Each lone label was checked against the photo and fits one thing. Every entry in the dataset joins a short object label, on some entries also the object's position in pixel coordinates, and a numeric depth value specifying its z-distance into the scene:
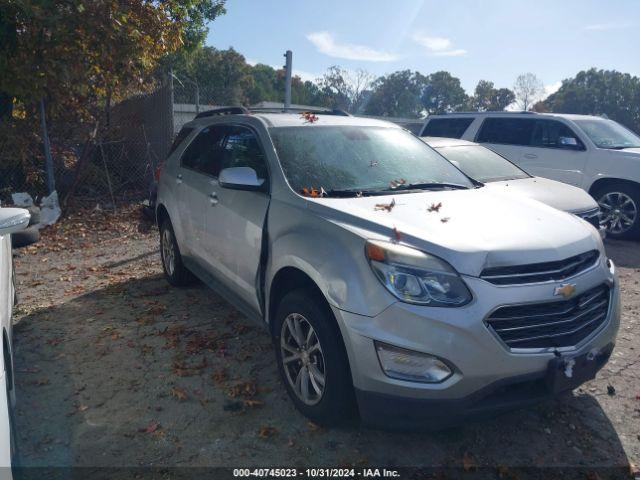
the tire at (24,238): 4.33
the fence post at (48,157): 8.71
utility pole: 10.73
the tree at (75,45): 7.94
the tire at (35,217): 5.32
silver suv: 2.59
